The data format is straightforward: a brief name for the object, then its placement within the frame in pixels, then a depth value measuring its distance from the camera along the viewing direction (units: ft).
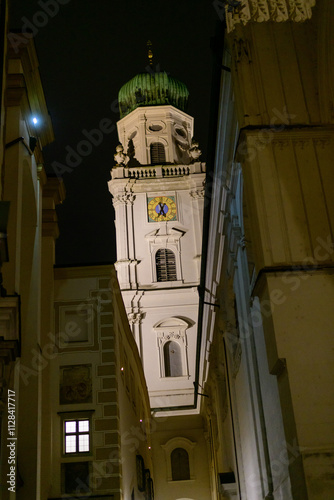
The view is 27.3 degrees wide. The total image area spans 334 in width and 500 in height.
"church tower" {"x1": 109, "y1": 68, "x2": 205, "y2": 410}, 137.18
